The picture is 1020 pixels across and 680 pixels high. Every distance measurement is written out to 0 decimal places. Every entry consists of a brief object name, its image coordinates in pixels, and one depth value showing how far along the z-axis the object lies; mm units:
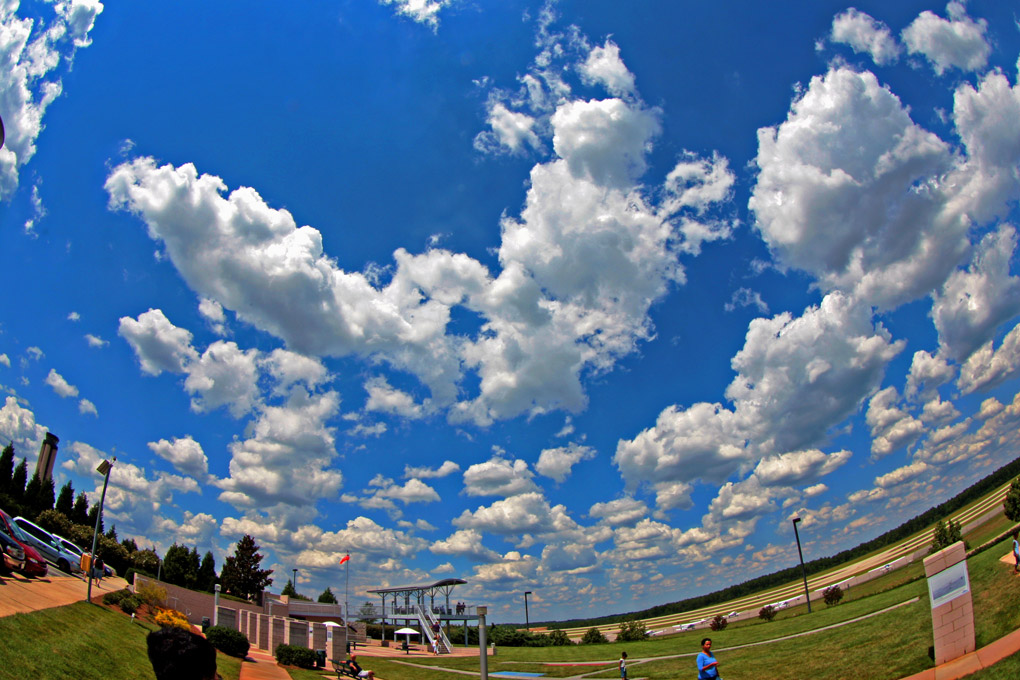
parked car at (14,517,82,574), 30344
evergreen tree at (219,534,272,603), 64062
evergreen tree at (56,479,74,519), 58000
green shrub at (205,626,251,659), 25906
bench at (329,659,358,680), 26006
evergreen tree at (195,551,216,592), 63072
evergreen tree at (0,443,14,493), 52438
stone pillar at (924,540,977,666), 12797
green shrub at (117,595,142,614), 24503
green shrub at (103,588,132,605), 24391
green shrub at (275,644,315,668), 29359
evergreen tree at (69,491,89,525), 58500
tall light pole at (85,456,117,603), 25344
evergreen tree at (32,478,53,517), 55000
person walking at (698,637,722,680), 12047
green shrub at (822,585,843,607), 45238
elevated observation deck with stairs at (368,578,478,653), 57188
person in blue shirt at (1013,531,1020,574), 15898
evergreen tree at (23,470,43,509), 54012
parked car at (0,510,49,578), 23078
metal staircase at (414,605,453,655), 52912
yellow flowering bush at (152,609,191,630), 23469
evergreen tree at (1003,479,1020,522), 25656
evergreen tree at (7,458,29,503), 52956
